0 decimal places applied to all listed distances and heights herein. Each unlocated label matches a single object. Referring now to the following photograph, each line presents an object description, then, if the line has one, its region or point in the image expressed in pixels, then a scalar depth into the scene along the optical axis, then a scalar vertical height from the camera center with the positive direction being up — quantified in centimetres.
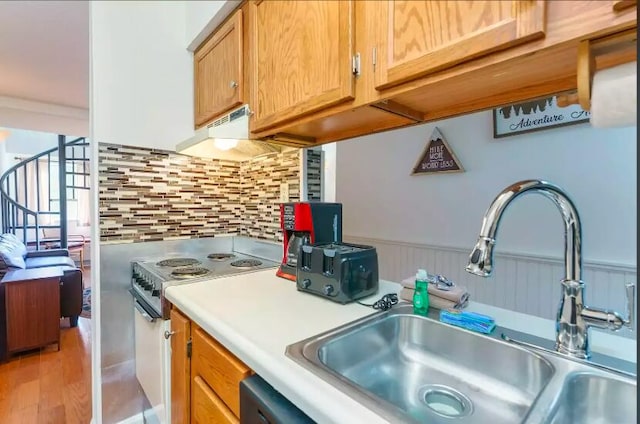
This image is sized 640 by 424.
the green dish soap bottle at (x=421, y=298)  94 -28
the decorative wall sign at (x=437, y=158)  241 +41
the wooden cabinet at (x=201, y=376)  78 -50
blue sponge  80 -30
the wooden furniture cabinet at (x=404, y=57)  59 +36
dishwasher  59 -40
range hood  130 +32
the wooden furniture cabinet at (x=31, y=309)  231 -76
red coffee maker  124 -7
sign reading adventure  182 +57
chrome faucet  64 -13
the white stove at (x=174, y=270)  122 -27
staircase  441 +37
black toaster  99 -21
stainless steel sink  58 -38
